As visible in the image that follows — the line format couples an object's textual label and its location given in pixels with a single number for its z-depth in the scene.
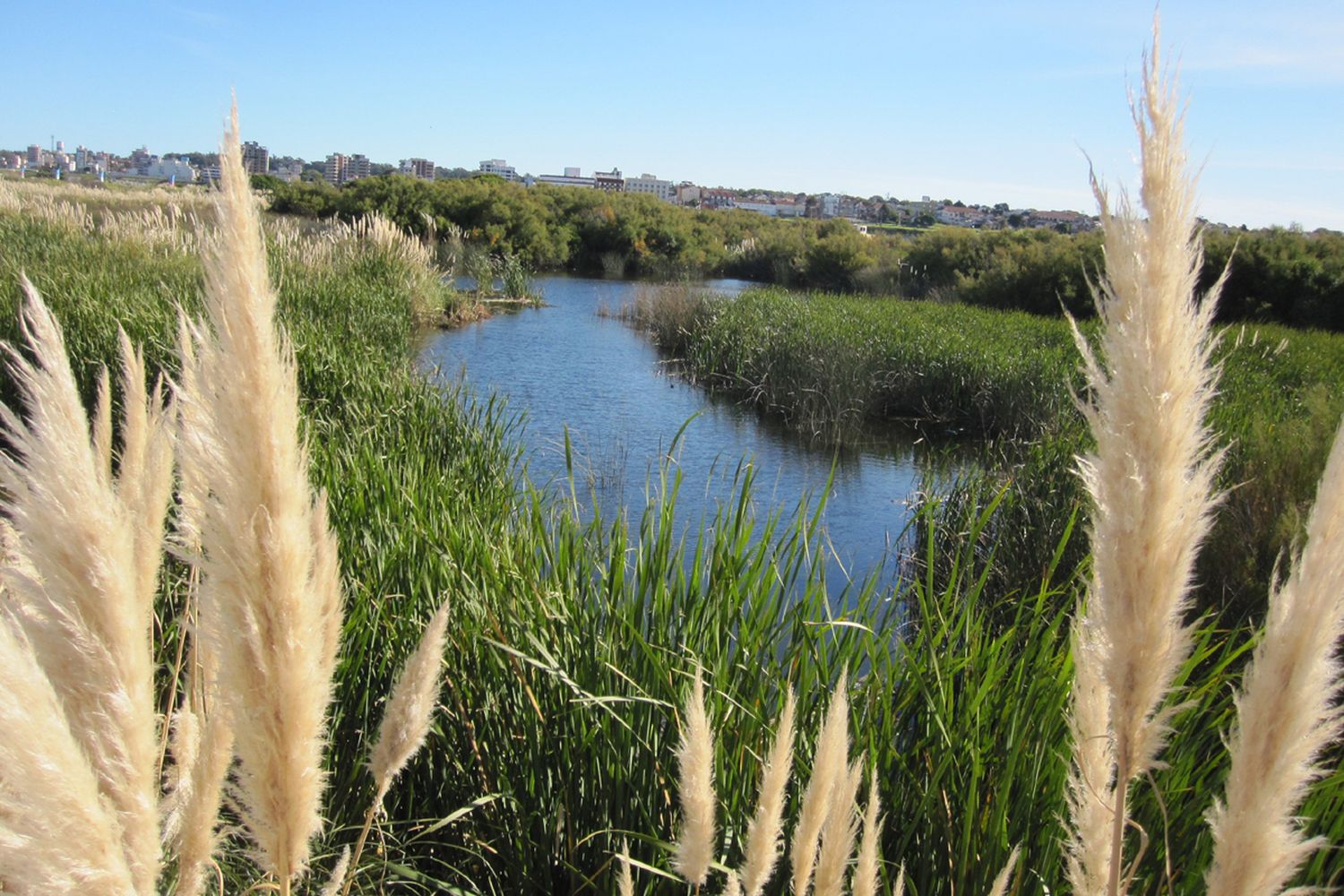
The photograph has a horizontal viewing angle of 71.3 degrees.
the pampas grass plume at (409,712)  1.16
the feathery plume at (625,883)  1.15
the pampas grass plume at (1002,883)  1.13
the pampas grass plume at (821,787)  1.08
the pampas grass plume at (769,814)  1.12
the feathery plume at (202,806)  1.01
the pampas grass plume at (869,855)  1.12
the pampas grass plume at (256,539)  0.87
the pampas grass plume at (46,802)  0.71
